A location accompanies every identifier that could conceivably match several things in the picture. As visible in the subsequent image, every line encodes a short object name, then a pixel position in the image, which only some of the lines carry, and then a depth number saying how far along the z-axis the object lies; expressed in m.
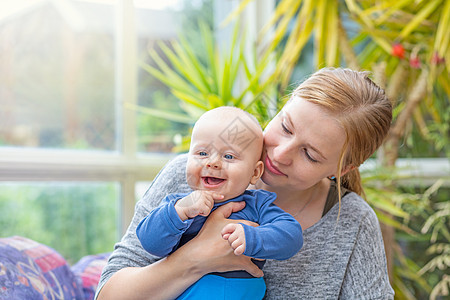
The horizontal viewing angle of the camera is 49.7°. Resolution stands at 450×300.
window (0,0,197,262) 2.39
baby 1.03
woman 1.16
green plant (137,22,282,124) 2.34
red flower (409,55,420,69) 2.47
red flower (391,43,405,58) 2.49
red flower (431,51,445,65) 2.40
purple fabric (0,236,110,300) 1.33
